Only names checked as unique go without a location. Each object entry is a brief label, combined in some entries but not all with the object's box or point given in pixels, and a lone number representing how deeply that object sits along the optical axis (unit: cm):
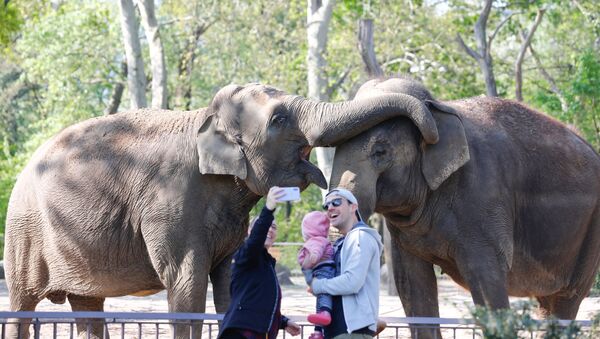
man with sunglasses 1228
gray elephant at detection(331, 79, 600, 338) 1719
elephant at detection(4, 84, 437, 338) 1775
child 1249
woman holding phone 1252
